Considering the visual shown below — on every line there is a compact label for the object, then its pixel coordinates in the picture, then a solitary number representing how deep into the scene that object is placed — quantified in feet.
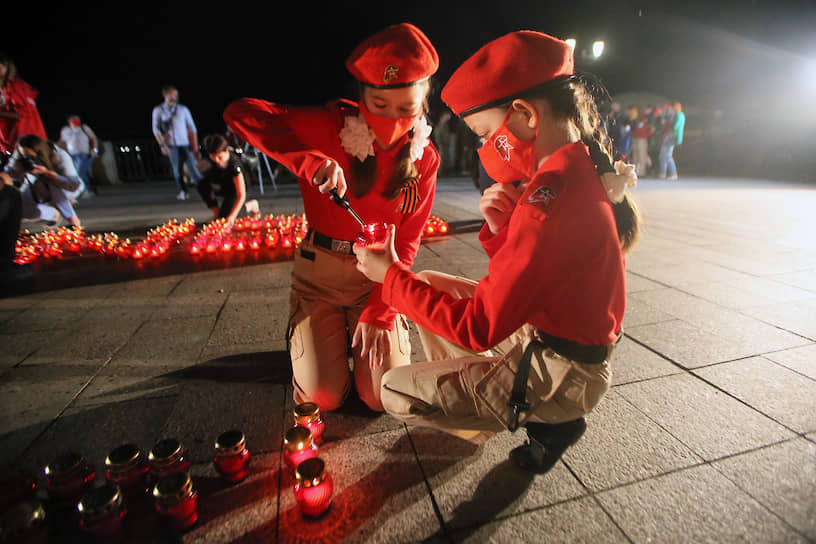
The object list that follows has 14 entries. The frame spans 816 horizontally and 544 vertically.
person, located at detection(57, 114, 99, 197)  33.42
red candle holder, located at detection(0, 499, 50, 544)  4.57
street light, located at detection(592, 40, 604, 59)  41.06
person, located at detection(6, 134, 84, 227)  19.67
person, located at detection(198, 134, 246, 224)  21.06
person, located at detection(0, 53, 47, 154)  18.53
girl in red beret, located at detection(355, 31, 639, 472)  4.44
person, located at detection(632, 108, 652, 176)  49.29
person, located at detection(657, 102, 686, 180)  45.85
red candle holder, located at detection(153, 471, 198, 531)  4.92
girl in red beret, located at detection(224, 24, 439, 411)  6.99
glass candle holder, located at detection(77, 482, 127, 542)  4.69
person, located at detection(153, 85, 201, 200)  30.55
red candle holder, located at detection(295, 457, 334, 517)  5.14
